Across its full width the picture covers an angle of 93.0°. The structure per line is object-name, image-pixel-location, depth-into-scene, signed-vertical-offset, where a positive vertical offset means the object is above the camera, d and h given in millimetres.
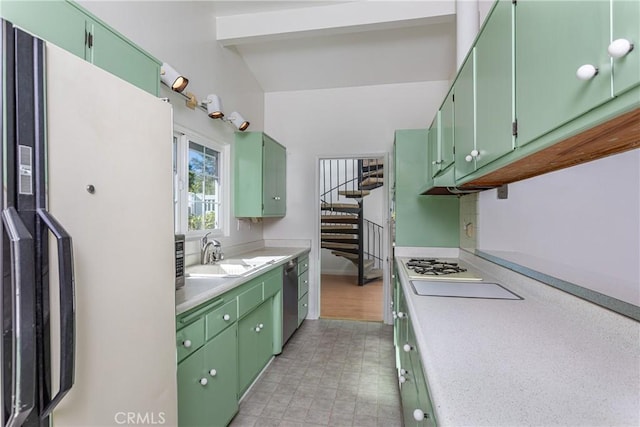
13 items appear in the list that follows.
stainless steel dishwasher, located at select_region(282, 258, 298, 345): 2896 -882
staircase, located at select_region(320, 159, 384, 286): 5730 -95
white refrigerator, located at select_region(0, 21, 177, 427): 649 -82
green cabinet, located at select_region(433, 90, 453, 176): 1917 +503
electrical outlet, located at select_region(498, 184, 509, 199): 1951 +121
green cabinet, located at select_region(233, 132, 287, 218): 3113 +384
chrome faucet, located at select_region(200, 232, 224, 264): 2457 -323
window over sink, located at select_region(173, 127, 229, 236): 2344 +249
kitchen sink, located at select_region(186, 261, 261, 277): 2225 -441
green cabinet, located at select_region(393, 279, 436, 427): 925 -673
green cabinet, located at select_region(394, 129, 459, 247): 2918 +55
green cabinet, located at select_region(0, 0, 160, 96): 956 +653
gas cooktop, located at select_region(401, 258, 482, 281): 1940 -422
